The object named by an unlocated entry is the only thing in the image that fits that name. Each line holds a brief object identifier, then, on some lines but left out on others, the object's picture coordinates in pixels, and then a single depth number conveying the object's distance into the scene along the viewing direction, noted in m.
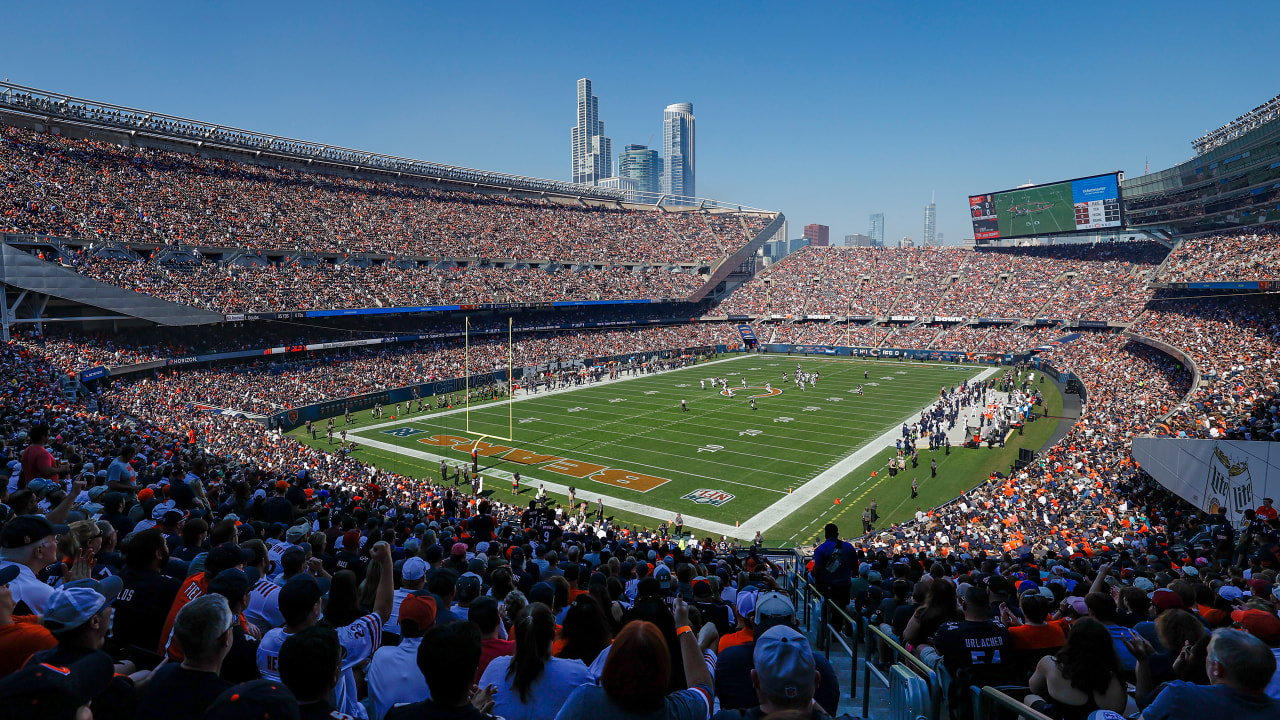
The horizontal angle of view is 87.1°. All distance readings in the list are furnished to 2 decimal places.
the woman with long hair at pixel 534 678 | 3.19
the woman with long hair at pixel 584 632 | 3.79
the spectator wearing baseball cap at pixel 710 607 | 5.57
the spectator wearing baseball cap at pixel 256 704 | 2.32
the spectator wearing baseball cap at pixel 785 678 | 2.56
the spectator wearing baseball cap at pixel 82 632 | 2.88
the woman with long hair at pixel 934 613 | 5.27
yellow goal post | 33.41
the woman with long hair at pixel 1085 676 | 3.81
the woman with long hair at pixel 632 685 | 2.56
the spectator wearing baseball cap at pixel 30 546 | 4.10
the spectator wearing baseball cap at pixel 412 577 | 5.32
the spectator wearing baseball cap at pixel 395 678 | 3.60
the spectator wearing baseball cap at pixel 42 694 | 2.36
